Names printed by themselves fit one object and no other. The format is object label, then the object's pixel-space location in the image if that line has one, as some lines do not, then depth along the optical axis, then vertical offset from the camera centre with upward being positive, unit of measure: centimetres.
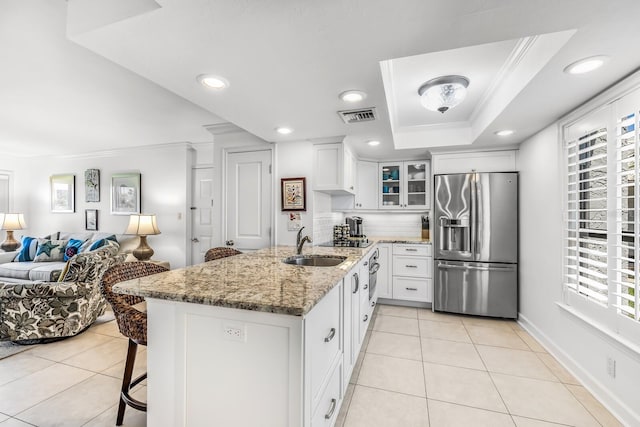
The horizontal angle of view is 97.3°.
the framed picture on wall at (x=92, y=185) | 522 +51
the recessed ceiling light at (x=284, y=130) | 279 +84
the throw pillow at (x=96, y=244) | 405 -46
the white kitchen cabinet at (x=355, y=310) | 187 -75
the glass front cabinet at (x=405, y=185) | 416 +44
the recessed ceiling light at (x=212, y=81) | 172 +83
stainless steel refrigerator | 333 -37
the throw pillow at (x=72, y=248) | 431 -55
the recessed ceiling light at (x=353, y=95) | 196 +85
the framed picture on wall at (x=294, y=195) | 321 +21
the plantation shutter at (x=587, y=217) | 196 -2
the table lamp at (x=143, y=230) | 434 -27
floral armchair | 258 -87
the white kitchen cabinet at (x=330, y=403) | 130 -98
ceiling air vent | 231 +84
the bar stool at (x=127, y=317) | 144 -54
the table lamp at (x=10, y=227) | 506 -27
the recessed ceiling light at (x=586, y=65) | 151 +84
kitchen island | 110 -58
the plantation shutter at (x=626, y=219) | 164 -3
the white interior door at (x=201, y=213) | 474 +0
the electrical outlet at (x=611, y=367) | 181 -99
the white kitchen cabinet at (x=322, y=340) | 116 -61
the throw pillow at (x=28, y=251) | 449 -62
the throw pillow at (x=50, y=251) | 431 -60
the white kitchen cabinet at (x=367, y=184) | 434 +45
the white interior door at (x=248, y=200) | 337 +16
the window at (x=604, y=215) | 169 -1
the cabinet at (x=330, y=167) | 312 +52
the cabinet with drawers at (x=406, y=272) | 377 -80
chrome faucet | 253 -30
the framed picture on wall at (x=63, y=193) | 543 +38
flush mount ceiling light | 221 +98
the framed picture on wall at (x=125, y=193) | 496 +34
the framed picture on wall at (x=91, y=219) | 521 -12
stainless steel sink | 238 -41
